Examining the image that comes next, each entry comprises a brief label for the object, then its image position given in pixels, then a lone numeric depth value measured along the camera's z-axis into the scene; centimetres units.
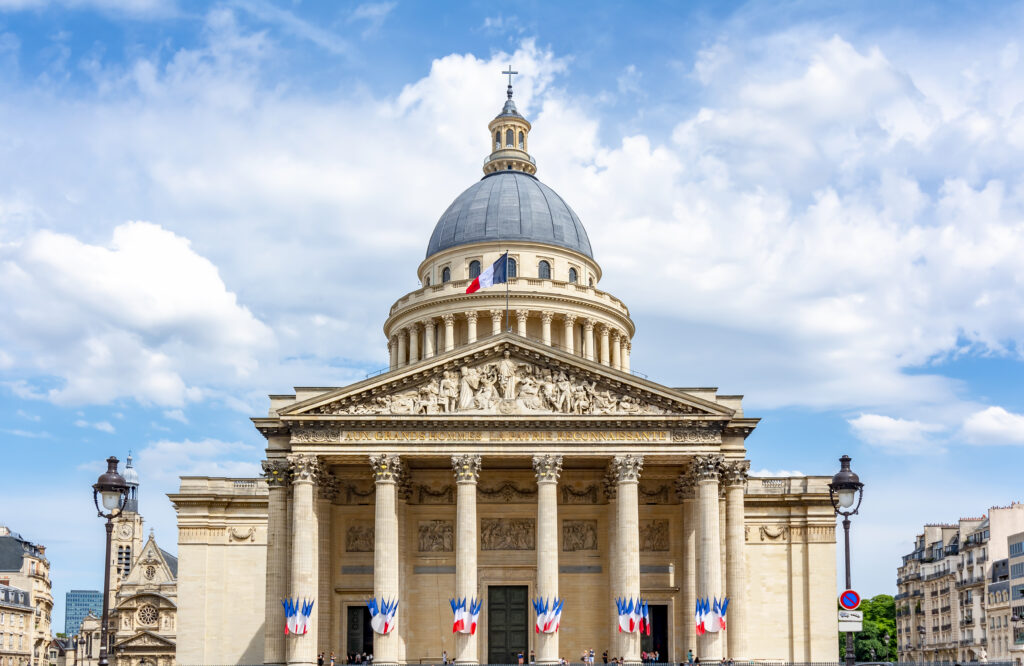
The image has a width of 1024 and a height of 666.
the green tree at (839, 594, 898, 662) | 11850
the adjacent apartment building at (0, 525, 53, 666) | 12038
